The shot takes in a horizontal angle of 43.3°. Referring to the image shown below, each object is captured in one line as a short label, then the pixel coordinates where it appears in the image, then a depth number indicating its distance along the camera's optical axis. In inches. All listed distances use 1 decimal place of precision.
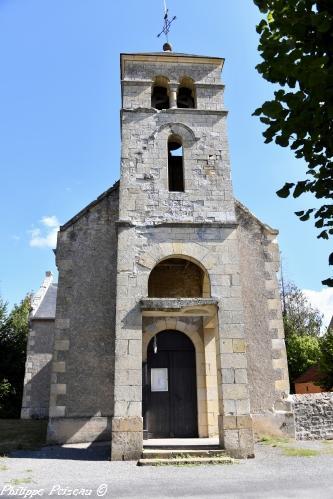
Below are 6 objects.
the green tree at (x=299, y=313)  1125.1
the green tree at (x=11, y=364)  729.6
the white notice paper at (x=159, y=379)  416.5
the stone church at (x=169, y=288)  362.3
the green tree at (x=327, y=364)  611.9
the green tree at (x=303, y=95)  128.7
